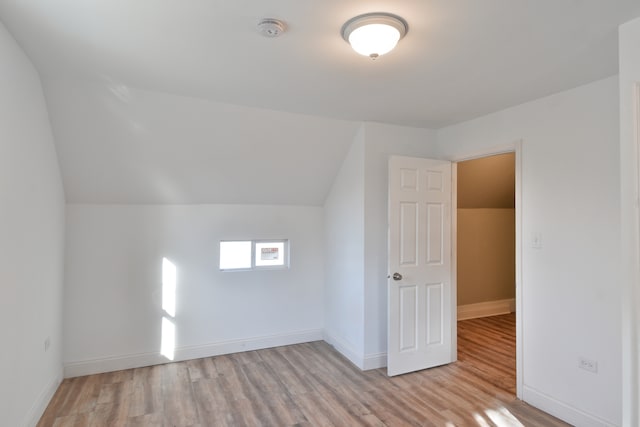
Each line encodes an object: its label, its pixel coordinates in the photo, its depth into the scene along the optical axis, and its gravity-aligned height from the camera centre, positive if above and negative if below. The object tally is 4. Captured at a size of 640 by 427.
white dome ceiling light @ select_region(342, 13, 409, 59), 1.76 +0.97
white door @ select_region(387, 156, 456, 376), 3.45 -0.48
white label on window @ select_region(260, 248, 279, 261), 4.23 -0.42
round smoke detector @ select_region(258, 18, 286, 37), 1.79 +0.99
